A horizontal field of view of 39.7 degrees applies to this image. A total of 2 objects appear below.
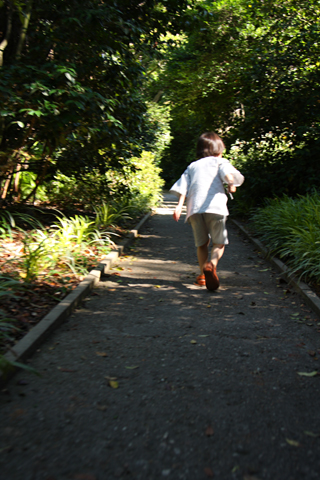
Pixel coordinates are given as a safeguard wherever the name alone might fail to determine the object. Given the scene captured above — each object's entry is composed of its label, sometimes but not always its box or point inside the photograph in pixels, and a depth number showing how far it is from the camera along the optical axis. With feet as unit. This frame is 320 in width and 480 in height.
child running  18.52
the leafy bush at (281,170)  34.96
